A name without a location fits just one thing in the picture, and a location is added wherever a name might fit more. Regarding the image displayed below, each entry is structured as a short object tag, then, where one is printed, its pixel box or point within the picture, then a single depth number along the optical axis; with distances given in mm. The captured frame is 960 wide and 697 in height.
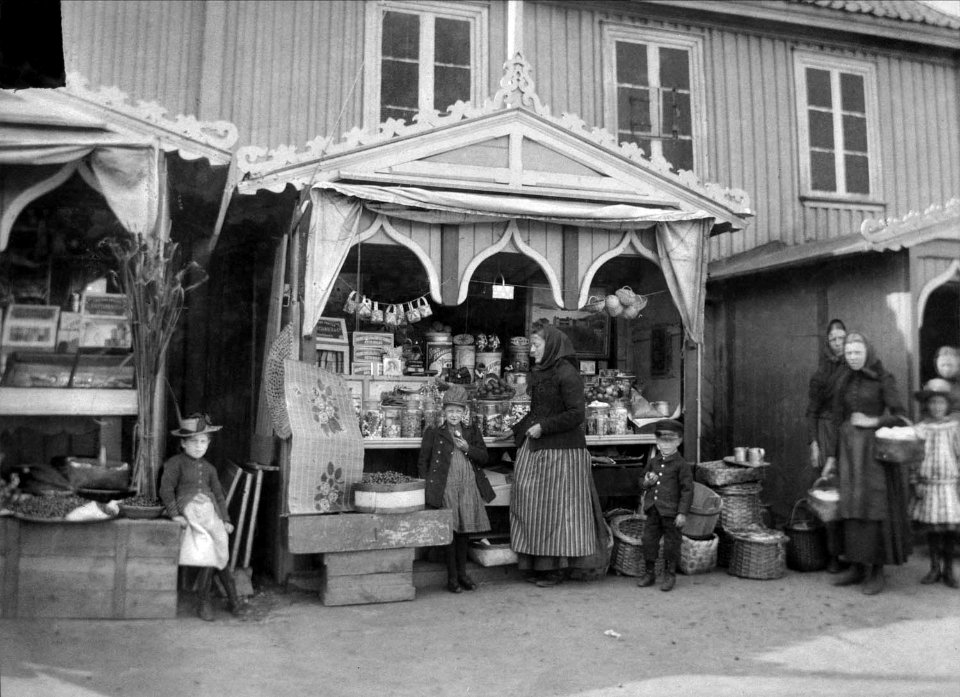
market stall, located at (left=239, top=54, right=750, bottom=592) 6418
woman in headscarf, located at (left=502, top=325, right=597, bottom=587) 6520
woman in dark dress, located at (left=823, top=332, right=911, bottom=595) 6363
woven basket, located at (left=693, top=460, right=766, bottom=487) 7270
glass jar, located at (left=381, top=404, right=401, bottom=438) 7012
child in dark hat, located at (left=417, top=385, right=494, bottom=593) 6422
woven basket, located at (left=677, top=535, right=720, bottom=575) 6953
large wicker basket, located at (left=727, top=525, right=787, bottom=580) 6859
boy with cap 6523
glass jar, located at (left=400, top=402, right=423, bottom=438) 7078
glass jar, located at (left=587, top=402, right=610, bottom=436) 7617
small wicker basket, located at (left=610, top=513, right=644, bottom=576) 6949
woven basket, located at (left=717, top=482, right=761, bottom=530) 7281
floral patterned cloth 6023
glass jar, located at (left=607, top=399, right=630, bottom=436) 7641
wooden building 8188
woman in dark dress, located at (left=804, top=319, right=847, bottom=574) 7117
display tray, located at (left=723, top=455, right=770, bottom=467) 7426
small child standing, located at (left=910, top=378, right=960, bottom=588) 6531
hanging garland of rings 7348
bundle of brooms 5695
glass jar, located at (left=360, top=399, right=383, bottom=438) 6957
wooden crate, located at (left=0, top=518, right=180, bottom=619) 5285
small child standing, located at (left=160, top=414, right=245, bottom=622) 5520
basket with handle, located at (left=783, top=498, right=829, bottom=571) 7145
